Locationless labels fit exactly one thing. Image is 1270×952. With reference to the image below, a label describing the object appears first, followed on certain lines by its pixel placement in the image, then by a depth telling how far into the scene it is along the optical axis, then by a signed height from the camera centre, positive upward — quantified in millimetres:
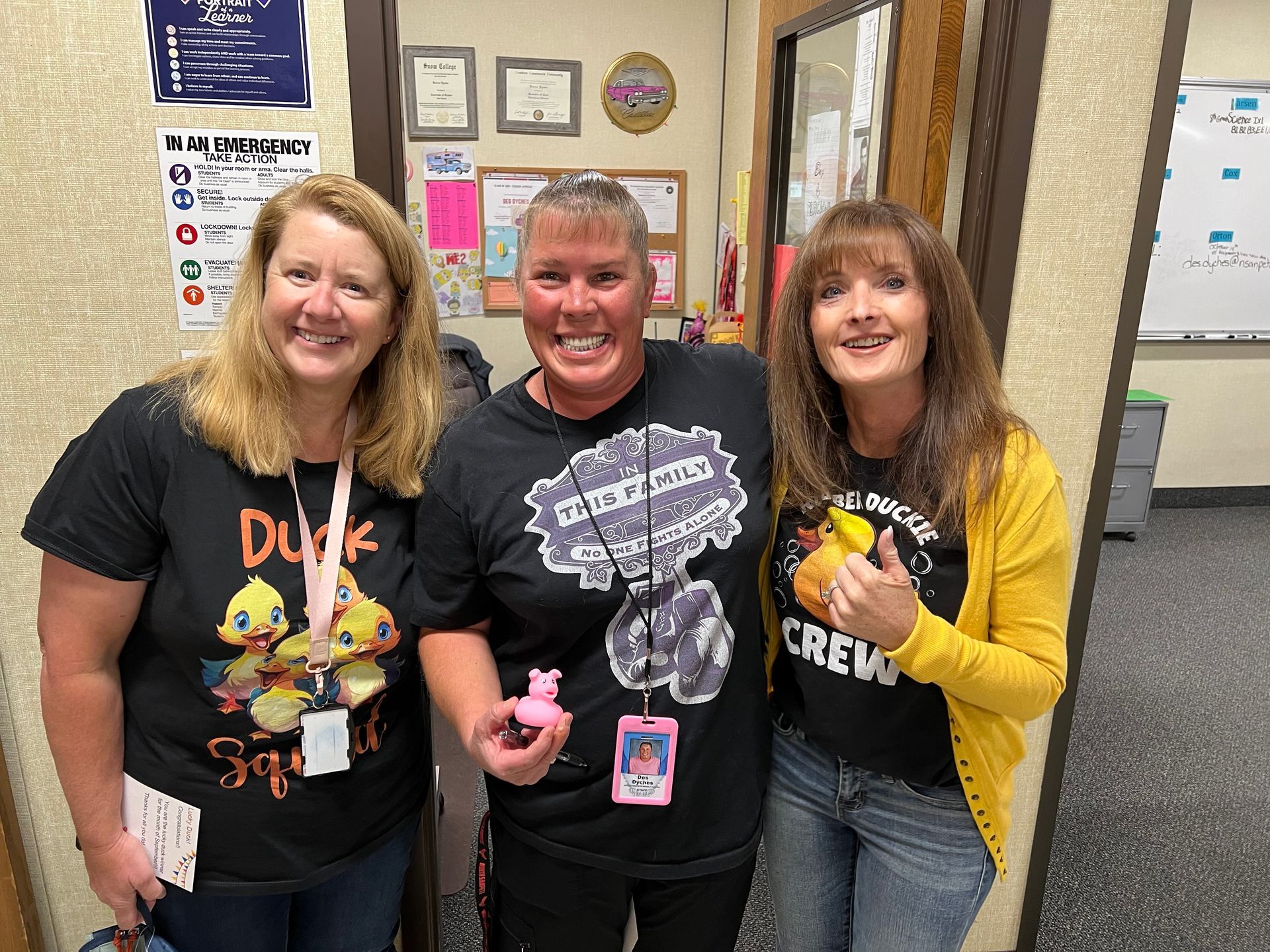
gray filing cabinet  4711 -1203
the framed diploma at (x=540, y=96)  3801 +547
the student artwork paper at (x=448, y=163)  3842 +251
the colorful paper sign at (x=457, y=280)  3969 -259
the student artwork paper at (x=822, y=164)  2037 +155
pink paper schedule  3881 +27
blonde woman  1165 -473
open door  1574 +247
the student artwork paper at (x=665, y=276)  4117 -230
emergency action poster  1429 +42
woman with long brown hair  1156 -456
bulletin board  3918 -9
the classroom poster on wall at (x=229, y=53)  1372 +254
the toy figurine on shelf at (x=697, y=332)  4008 -474
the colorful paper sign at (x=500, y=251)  3969 -123
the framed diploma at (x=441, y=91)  3734 +549
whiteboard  4828 +87
